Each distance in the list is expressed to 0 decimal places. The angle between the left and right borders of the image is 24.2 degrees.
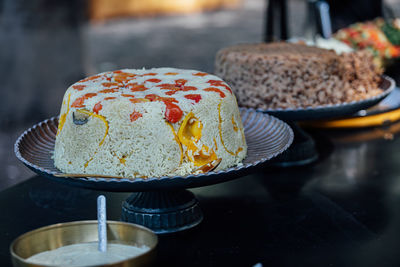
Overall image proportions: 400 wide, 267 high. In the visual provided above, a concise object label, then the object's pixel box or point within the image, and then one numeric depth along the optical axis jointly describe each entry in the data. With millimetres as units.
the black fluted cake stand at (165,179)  969
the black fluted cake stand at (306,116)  1239
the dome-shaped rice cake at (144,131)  1025
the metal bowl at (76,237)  883
